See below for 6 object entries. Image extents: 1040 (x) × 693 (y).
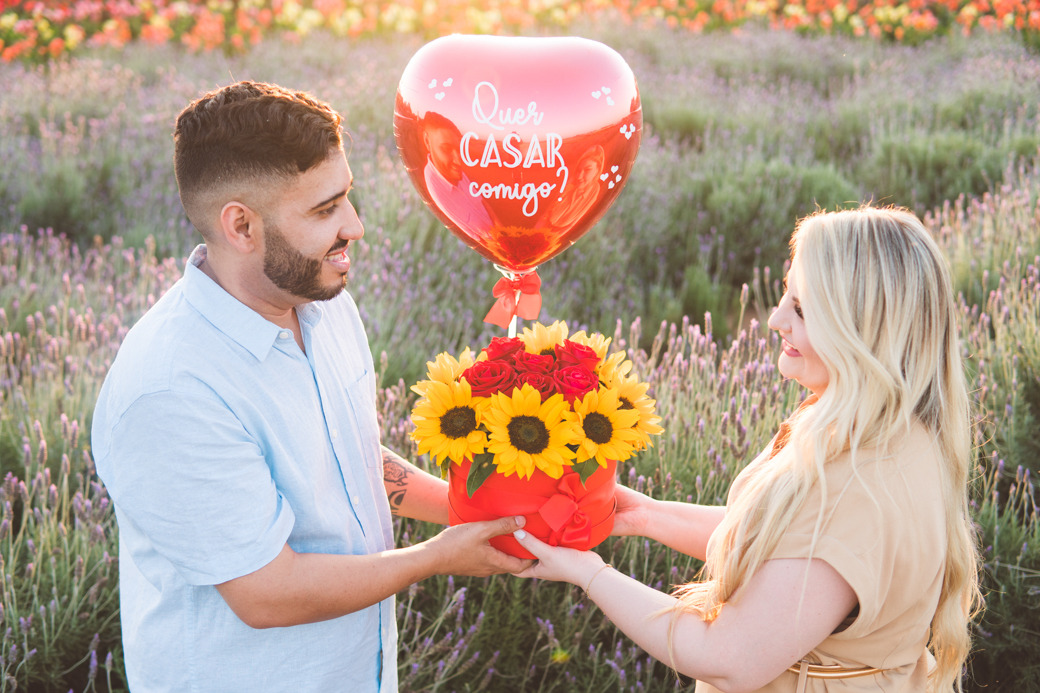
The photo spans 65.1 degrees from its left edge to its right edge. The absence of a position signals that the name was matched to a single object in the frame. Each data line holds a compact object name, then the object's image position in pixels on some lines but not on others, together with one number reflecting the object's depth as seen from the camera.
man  1.57
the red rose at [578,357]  1.89
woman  1.49
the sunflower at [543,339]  1.99
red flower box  1.80
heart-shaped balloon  1.91
